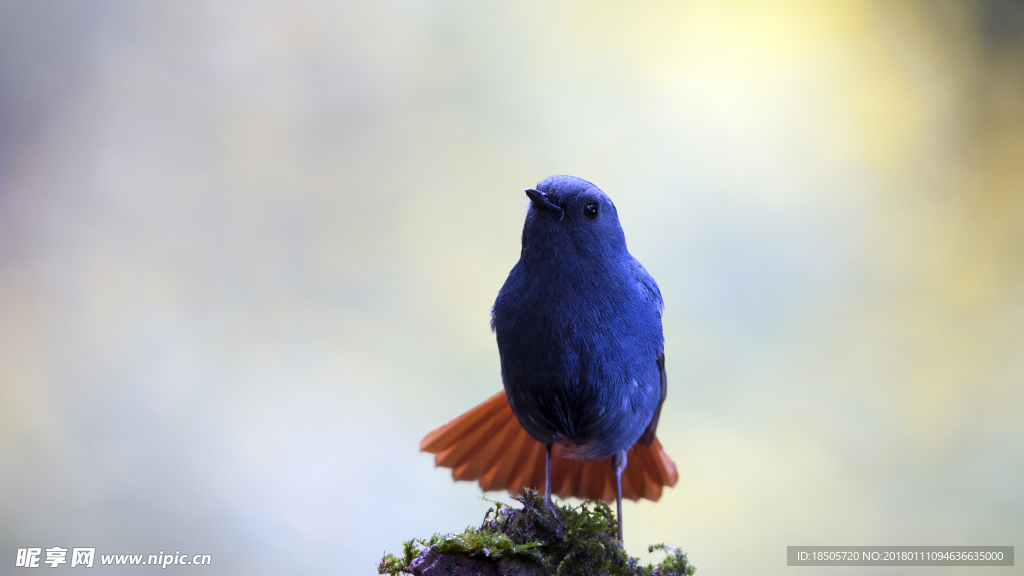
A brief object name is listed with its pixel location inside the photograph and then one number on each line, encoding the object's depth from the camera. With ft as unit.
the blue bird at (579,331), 13.48
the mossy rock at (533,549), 13.41
